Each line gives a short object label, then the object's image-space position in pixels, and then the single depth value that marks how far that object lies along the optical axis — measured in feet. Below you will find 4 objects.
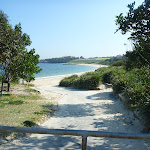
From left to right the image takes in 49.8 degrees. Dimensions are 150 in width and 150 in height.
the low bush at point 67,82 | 68.95
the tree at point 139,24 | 20.03
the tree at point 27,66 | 38.35
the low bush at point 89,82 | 59.00
